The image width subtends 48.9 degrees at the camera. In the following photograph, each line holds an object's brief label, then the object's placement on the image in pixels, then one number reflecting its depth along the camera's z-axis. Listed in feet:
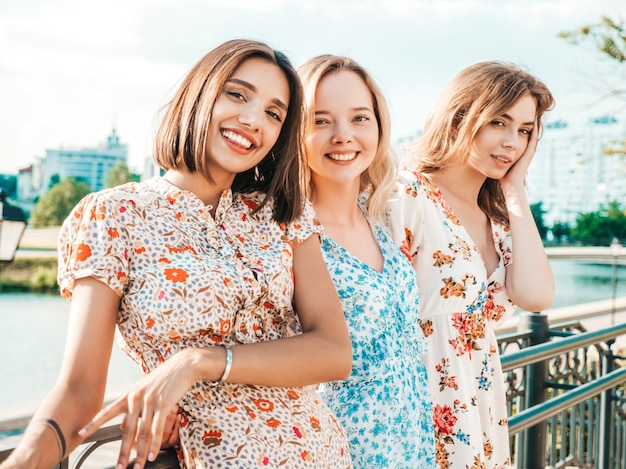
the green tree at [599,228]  212.02
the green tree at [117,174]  218.07
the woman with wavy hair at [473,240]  7.47
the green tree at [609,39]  39.99
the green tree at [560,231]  256.73
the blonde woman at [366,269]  6.29
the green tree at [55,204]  165.99
